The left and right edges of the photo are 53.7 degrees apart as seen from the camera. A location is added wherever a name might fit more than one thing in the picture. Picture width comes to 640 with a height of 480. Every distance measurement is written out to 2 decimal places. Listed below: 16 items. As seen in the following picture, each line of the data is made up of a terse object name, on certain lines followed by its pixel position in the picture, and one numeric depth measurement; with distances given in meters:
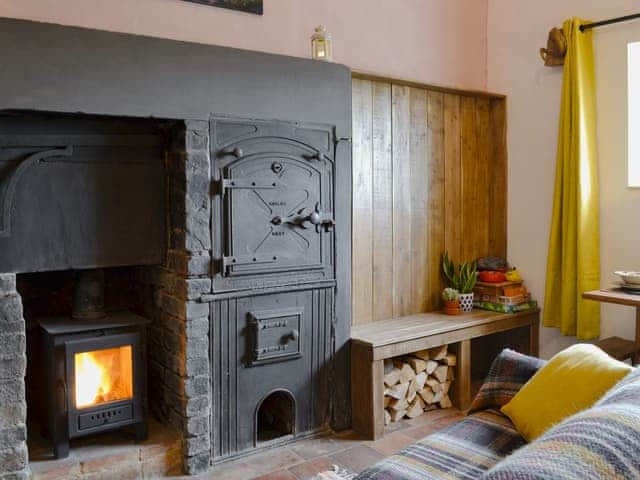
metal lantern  3.17
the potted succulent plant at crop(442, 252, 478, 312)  3.85
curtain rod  3.43
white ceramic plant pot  3.84
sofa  1.06
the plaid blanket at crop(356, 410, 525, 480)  1.78
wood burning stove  2.58
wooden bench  3.18
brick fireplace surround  2.36
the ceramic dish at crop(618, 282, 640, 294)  3.08
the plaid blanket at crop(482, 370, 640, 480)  1.04
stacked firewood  3.37
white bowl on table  3.09
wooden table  2.96
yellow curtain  3.60
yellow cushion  1.87
